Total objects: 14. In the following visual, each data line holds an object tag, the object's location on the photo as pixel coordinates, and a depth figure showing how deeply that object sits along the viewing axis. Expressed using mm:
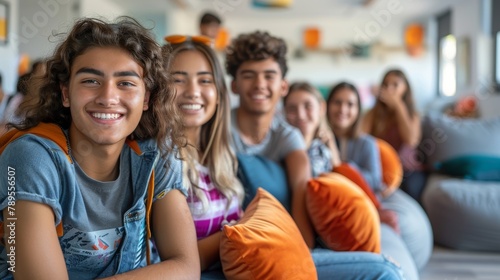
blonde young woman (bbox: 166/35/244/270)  1688
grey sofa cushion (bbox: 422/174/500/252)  3471
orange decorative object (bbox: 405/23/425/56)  9336
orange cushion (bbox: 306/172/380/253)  1929
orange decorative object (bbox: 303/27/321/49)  9742
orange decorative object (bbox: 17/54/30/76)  6750
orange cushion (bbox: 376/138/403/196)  3354
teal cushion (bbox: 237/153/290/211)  1988
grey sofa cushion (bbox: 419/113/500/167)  4125
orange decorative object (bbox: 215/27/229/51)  7849
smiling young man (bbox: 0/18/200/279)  1146
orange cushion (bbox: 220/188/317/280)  1444
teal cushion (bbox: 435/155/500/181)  3822
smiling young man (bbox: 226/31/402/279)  2076
